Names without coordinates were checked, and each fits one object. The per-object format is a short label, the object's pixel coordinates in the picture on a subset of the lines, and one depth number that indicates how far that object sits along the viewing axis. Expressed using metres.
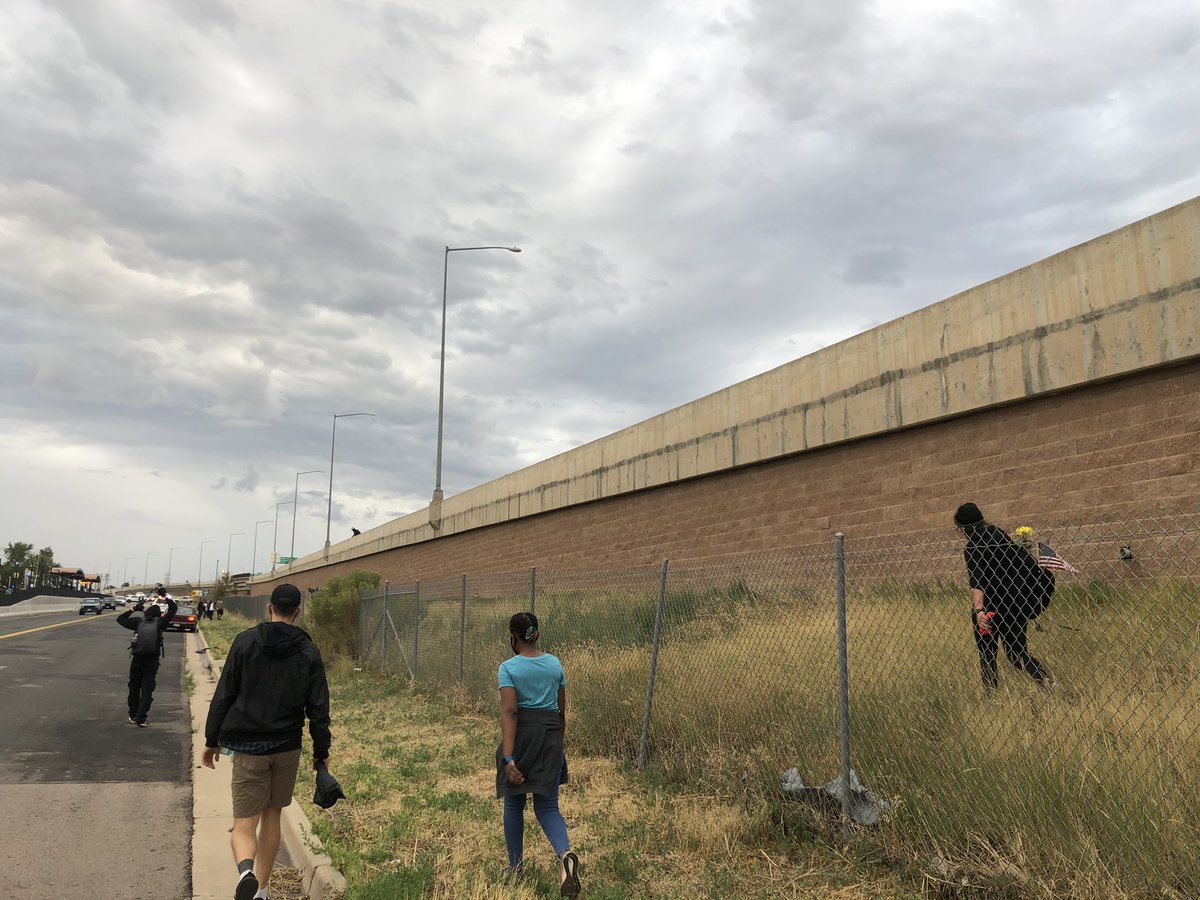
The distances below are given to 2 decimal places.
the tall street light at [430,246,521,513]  32.12
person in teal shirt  4.91
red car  35.53
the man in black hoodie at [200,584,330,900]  4.82
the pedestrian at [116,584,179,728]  11.24
